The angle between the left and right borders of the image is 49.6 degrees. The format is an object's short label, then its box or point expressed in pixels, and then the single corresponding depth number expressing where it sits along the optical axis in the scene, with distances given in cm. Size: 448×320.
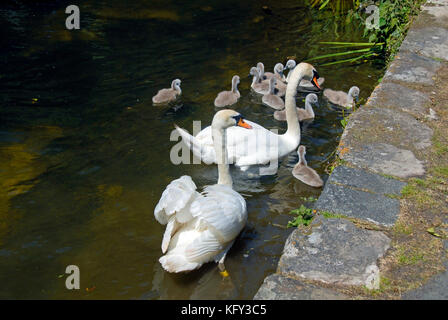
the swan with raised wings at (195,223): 396
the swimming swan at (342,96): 719
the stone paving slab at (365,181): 365
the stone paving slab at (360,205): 337
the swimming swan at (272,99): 748
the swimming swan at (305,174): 543
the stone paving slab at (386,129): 432
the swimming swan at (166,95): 724
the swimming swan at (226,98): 718
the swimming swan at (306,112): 704
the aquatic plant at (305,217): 361
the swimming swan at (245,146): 580
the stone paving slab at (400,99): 487
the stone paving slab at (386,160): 387
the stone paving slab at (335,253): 291
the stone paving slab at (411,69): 550
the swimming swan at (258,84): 778
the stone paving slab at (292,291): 276
